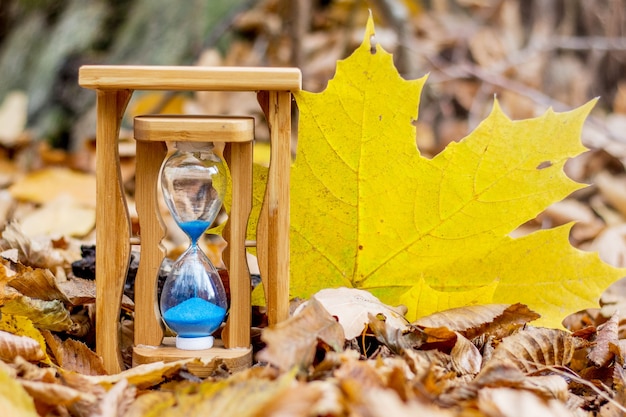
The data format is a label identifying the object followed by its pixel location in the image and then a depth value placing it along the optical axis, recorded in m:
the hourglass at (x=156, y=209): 0.59
